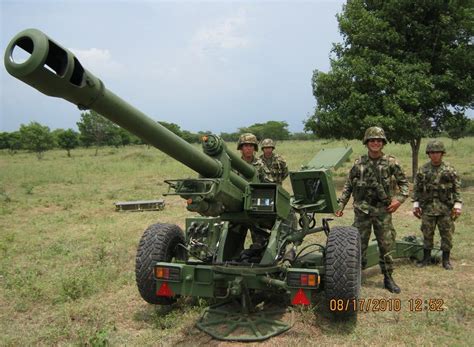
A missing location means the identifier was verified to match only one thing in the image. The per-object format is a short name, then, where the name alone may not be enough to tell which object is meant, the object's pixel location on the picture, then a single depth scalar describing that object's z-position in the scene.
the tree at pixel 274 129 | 81.75
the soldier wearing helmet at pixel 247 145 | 6.88
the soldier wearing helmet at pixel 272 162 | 8.29
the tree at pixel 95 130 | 48.19
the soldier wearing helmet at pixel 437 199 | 6.53
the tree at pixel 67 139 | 46.88
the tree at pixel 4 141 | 62.58
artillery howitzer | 4.32
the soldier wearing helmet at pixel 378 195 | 5.70
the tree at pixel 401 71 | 12.88
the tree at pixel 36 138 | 41.62
